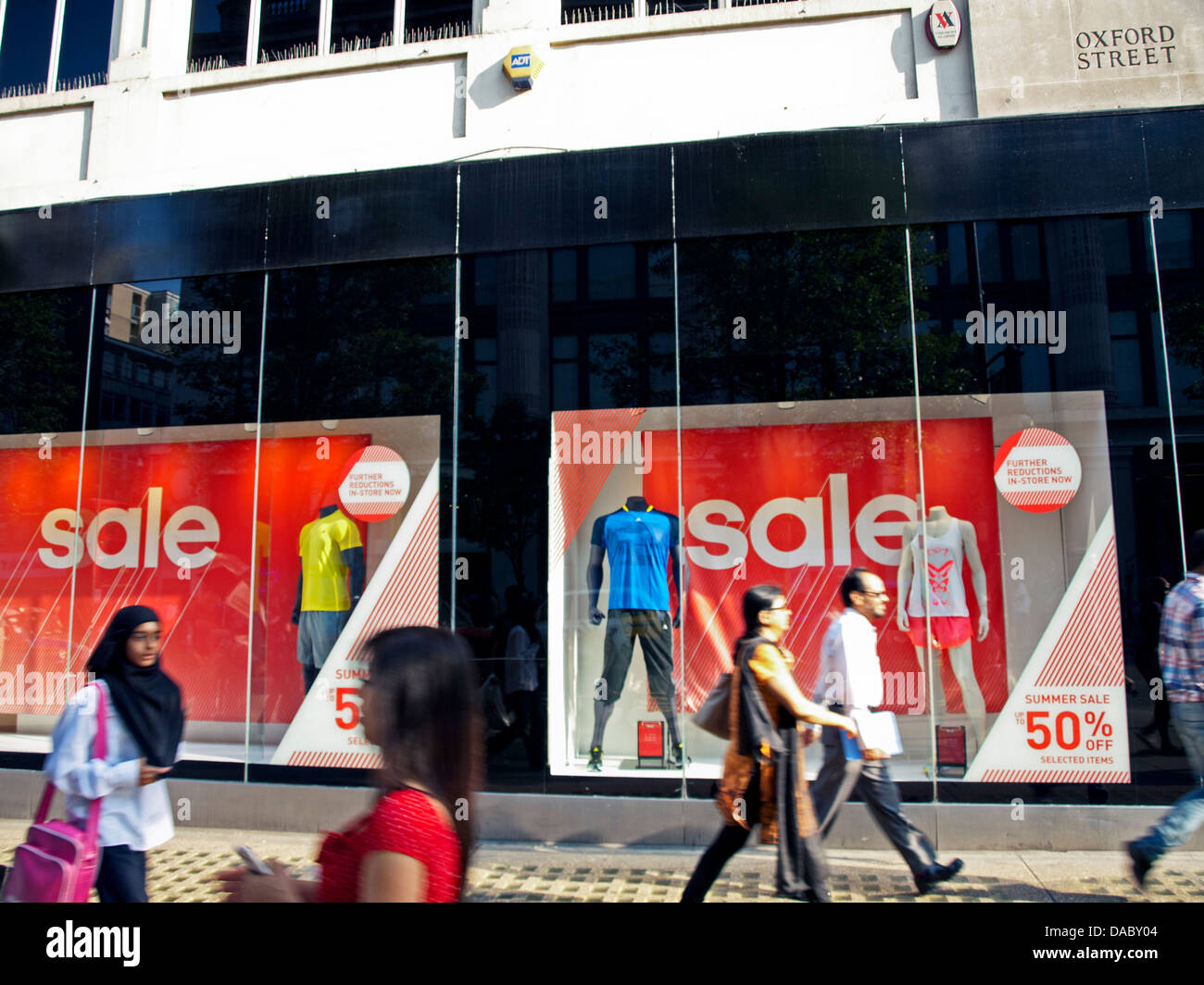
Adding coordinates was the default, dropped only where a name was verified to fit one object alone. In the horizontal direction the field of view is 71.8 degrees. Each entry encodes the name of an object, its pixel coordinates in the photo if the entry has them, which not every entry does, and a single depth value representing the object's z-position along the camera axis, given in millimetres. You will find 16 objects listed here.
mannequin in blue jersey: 6418
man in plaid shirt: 3951
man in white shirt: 4355
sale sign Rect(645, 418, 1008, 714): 6293
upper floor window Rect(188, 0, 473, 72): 7141
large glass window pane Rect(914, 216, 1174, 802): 5727
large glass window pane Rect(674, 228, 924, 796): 6207
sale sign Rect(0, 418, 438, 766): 6949
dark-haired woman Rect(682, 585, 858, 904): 3799
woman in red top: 1708
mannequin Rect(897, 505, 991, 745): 6207
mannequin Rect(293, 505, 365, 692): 6836
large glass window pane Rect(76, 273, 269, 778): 6992
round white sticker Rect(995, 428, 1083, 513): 6031
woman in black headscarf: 3227
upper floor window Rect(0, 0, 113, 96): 7766
